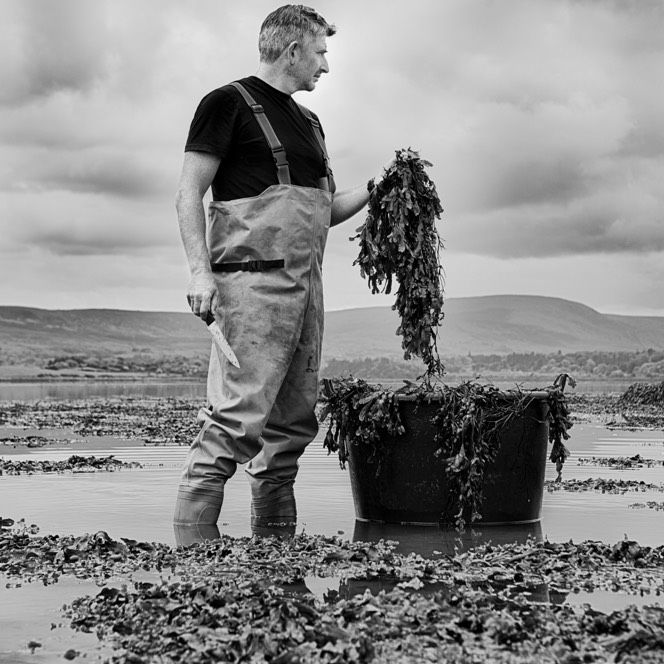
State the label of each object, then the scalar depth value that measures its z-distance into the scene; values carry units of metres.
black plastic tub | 5.88
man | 5.70
